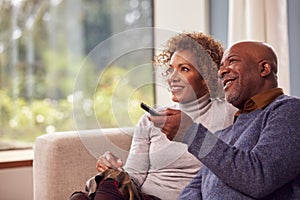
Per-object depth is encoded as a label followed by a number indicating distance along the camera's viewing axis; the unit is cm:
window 291
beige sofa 214
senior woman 183
